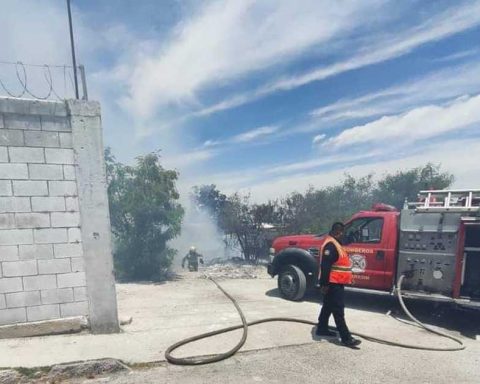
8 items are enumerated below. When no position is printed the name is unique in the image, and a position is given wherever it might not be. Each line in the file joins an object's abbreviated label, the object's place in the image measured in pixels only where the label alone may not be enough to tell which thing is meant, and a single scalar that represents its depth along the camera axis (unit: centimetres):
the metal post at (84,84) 571
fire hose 468
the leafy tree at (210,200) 2016
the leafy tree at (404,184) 2894
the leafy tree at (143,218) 1195
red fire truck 632
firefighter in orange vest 543
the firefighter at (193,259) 1437
